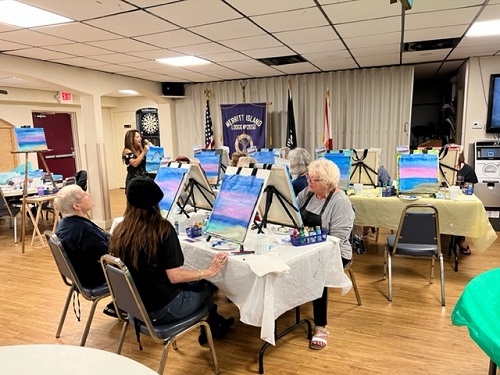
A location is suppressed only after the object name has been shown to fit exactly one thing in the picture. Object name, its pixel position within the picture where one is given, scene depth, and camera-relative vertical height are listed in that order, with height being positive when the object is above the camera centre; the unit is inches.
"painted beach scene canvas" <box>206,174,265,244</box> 90.5 -18.2
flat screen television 213.3 +13.7
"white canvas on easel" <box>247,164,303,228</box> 94.6 -17.5
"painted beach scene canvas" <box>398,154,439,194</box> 146.6 -16.7
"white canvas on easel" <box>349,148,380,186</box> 172.2 -15.0
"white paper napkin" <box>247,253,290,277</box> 77.0 -28.0
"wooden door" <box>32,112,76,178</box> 344.8 +0.5
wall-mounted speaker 290.5 +40.6
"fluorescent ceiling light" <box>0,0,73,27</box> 110.9 +41.8
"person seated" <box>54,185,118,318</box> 94.8 -25.3
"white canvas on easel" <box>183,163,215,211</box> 121.8 -18.0
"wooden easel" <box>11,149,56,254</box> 198.4 -32.9
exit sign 331.3 +41.0
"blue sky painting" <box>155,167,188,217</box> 115.9 -14.9
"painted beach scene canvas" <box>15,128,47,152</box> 207.0 +2.0
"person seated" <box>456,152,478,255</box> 165.1 -22.4
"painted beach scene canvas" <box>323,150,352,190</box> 161.8 -15.1
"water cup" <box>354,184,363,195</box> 159.8 -24.4
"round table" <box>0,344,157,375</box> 36.0 -23.0
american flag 297.6 +5.5
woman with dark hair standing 185.0 -7.4
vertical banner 276.7 +9.0
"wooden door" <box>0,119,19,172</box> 306.5 -2.6
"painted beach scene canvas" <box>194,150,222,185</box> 187.3 -14.6
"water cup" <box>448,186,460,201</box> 141.0 -24.1
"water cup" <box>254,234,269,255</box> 86.5 -26.0
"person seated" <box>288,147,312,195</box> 135.9 -11.8
